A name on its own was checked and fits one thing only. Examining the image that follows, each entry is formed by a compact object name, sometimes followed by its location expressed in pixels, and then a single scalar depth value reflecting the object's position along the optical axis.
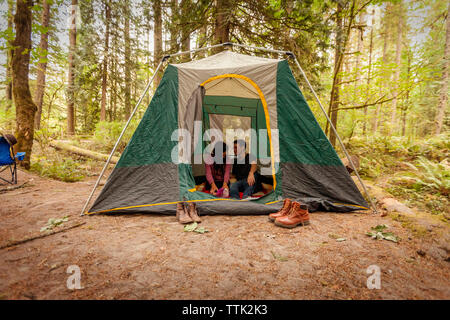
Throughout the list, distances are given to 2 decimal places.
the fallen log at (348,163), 3.62
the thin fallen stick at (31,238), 1.79
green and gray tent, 2.76
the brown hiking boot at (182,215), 2.47
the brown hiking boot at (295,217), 2.41
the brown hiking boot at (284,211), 2.59
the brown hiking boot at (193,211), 2.55
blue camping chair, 3.75
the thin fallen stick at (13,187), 3.46
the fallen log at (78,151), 6.12
